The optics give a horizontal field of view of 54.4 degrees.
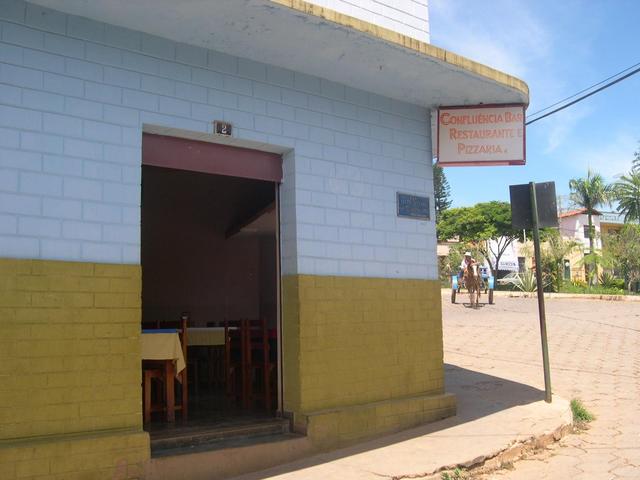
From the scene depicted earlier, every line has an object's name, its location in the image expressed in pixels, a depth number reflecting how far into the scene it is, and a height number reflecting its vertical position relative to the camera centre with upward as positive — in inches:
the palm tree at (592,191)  1838.1 +287.9
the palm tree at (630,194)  1817.2 +275.4
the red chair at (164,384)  250.5 -35.0
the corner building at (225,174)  186.7 +40.5
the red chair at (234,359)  299.3 -30.2
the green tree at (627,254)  1439.5 +77.4
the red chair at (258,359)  286.2 -29.5
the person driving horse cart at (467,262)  763.2 +36.5
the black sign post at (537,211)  319.3 +40.9
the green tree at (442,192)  2393.9 +400.5
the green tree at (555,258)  1291.8 +66.4
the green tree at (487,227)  1927.9 +202.9
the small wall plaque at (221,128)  230.6 +63.0
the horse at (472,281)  785.6 +13.3
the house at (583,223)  2289.6 +245.0
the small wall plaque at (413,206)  285.9 +40.3
